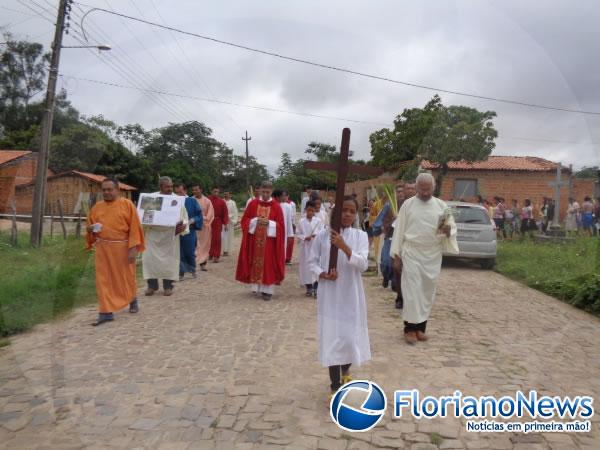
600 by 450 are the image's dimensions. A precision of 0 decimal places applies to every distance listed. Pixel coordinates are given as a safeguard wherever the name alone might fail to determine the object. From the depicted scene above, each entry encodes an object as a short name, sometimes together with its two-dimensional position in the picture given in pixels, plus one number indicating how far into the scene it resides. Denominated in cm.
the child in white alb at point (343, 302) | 391
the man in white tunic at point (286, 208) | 1062
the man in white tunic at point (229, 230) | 1382
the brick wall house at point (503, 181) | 2716
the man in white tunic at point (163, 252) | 822
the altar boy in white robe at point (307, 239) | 847
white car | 1211
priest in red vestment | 809
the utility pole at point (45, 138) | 1395
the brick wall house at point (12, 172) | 3111
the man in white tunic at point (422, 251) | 558
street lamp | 1078
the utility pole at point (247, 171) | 4095
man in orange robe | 643
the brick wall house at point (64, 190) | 3138
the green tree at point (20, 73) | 3825
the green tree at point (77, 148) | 3281
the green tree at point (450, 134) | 1753
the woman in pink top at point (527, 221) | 1861
